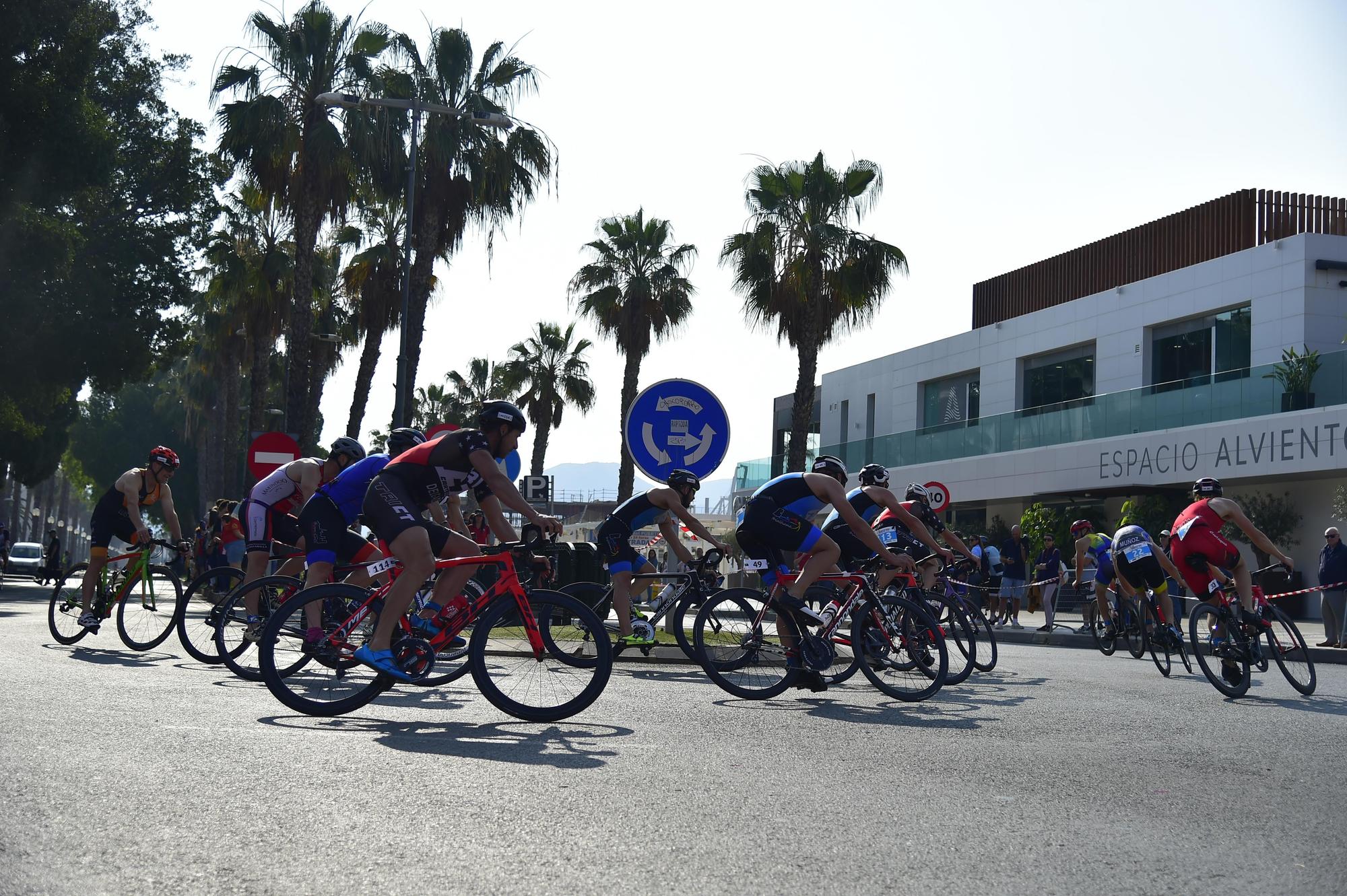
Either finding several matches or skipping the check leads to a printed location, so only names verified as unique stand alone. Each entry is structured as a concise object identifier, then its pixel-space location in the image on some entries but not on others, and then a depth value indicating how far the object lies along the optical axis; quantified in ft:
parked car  157.07
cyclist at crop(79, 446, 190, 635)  38.96
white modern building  94.84
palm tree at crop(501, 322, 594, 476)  173.47
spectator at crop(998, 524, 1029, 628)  75.46
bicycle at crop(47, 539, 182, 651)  37.55
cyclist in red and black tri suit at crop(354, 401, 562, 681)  23.84
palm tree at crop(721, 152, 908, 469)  102.17
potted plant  89.86
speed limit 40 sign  76.13
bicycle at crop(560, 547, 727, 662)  32.89
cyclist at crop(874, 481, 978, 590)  37.32
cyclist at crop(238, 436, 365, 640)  33.76
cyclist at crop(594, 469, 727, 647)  35.09
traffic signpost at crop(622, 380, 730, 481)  40.34
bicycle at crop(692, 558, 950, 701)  30.04
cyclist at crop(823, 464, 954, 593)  34.68
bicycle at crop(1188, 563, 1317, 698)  33.37
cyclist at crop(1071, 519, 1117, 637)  50.29
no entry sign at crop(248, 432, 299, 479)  60.13
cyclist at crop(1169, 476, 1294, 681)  34.63
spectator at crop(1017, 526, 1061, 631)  68.18
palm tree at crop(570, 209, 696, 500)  135.33
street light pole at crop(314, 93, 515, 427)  83.41
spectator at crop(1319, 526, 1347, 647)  56.49
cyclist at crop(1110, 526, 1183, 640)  40.57
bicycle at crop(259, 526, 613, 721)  24.17
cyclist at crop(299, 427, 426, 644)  29.86
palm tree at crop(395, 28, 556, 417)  93.81
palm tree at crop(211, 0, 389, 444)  92.63
